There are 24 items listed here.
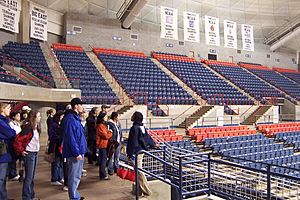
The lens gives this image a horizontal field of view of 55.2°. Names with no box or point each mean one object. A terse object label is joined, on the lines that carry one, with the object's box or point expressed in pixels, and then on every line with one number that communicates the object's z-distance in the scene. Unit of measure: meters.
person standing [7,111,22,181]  5.42
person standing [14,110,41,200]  4.30
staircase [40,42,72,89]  15.66
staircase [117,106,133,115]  13.81
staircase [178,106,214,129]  15.59
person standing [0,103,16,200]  4.05
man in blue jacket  4.11
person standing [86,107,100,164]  6.59
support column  17.66
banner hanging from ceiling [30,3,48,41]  16.44
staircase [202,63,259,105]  21.02
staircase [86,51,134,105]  15.71
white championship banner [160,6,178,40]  17.53
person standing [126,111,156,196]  4.96
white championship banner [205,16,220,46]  18.91
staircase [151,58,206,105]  18.33
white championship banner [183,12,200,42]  18.06
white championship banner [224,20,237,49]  19.76
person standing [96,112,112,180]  5.75
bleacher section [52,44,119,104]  14.93
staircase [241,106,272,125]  17.88
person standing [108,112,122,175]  6.07
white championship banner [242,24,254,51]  20.97
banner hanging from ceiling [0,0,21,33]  13.80
